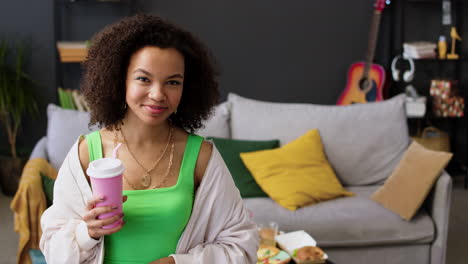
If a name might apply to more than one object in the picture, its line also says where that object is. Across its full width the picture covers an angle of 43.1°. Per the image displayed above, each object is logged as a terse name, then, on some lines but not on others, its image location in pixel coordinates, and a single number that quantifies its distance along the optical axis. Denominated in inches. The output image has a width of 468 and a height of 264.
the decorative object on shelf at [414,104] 178.2
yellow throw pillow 125.3
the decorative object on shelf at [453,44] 184.1
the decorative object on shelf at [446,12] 188.2
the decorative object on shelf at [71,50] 172.4
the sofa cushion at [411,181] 118.3
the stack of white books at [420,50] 182.1
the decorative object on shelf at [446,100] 182.9
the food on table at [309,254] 94.9
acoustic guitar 182.5
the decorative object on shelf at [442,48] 184.7
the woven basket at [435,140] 184.2
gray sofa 118.6
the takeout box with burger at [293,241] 100.5
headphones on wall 180.2
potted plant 170.6
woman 51.1
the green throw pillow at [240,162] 130.0
